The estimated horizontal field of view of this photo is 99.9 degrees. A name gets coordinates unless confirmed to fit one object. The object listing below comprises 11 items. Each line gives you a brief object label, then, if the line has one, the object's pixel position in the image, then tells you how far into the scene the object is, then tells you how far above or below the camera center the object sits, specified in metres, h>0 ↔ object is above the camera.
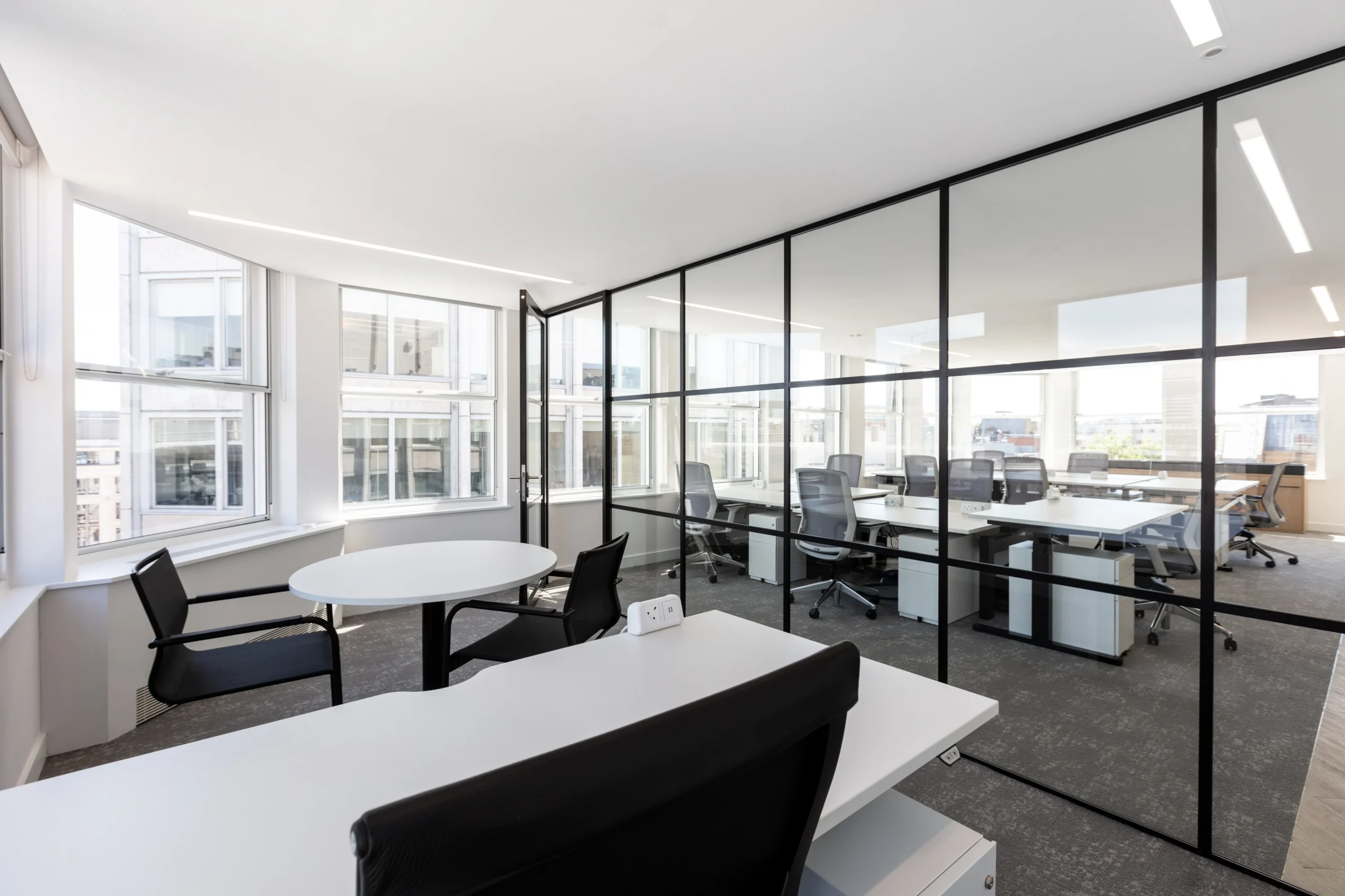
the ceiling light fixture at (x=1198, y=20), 1.62 +1.26
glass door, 4.65 +0.17
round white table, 2.27 -0.58
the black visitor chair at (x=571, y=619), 2.42 -0.80
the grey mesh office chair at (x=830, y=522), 3.19 -0.45
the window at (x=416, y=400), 4.84 +0.42
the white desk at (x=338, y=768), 0.77 -0.57
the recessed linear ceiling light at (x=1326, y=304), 1.81 +0.46
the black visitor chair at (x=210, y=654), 2.12 -0.89
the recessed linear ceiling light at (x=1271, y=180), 1.88 +0.90
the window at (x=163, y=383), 3.12 +0.40
